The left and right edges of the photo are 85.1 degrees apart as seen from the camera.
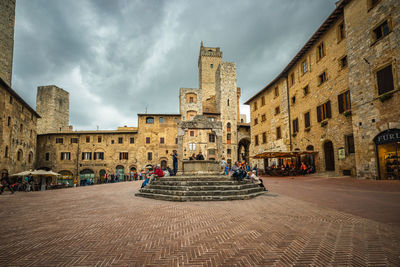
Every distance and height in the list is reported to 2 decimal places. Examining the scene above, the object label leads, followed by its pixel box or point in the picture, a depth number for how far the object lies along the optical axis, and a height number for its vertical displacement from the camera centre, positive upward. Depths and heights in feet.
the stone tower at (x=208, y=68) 179.11 +74.84
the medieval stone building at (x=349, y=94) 42.11 +15.65
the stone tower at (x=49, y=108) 135.51 +32.87
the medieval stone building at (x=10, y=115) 74.02 +17.25
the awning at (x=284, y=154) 65.00 +0.80
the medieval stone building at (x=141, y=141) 117.91 +9.82
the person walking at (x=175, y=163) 50.25 -1.16
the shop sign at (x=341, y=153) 54.29 +0.63
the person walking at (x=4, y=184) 45.86 -4.91
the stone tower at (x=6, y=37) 81.56 +47.25
